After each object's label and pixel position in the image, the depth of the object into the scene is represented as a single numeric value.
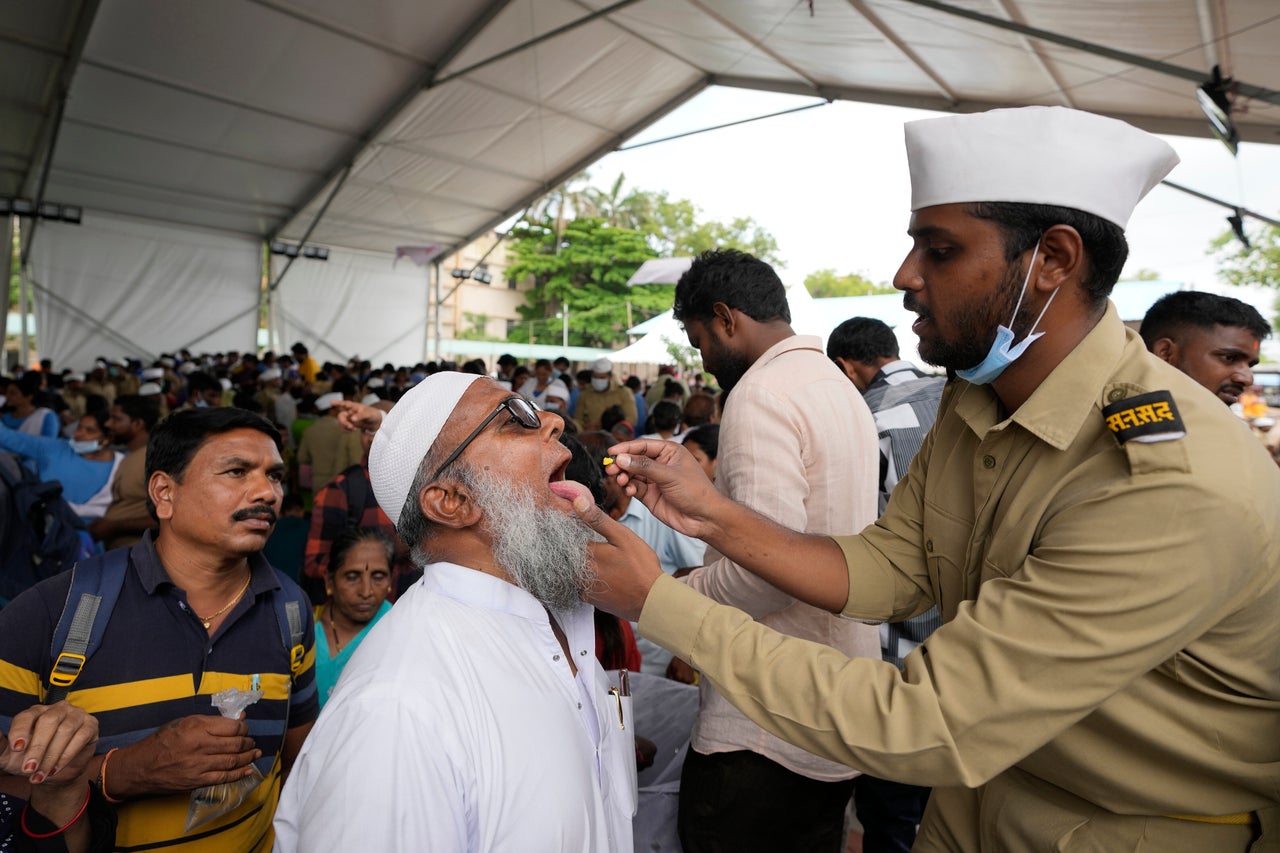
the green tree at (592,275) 34.75
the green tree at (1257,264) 25.23
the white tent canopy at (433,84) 7.89
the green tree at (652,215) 43.00
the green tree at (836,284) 64.50
